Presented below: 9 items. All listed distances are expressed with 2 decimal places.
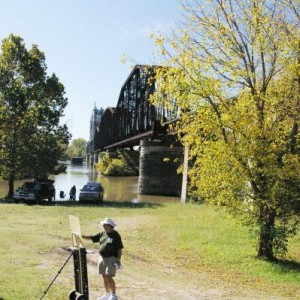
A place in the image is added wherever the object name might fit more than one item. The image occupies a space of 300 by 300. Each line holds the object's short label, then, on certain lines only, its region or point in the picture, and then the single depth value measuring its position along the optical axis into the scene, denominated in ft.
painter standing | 28.71
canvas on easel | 26.03
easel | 26.22
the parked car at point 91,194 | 114.01
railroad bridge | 168.45
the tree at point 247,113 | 48.03
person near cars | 127.65
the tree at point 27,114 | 120.26
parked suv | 108.99
